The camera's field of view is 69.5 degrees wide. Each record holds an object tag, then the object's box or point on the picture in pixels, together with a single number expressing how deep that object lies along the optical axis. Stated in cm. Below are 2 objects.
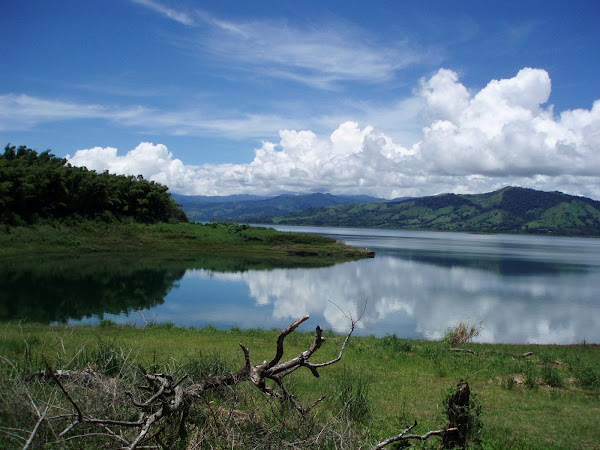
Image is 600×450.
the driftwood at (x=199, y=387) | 400
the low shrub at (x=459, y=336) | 1927
